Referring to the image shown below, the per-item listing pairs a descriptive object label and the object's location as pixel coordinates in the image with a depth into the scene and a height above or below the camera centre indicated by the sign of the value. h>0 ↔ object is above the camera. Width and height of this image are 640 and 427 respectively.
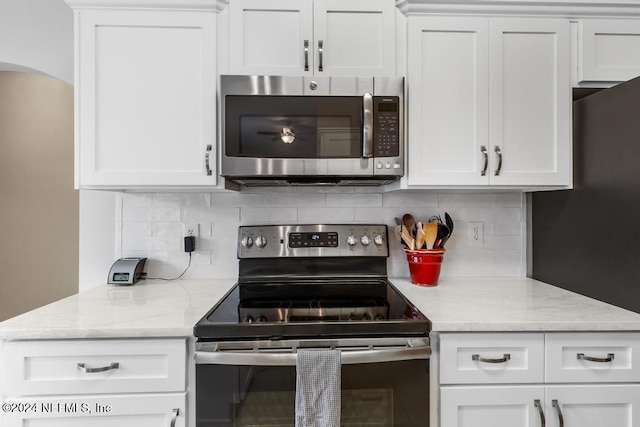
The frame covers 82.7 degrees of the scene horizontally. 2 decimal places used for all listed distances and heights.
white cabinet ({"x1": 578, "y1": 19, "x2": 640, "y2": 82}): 1.56 +0.71
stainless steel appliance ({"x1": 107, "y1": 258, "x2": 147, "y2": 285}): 1.71 -0.28
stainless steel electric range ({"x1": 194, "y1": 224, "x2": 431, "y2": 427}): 1.15 -0.49
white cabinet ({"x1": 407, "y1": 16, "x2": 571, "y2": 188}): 1.53 +0.47
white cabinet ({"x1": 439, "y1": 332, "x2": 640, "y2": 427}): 1.19 -0.55
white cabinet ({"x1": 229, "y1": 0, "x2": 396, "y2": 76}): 1.50 +0.73
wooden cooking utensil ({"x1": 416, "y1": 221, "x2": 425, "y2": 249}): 1.68 -0.12
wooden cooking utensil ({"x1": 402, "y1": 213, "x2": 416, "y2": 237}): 1.81 -0.04
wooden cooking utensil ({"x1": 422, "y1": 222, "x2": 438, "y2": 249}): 1.67 -0.09
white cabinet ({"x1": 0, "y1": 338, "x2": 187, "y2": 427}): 1.13 -0.53
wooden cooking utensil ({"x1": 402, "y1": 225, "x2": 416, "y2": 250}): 1.71 -0.12
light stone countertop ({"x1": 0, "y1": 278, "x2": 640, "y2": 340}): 1.14 -0.35
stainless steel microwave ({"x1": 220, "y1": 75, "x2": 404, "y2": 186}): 1.47 +0.36
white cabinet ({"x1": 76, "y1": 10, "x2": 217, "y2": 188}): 1.48 +0.47
